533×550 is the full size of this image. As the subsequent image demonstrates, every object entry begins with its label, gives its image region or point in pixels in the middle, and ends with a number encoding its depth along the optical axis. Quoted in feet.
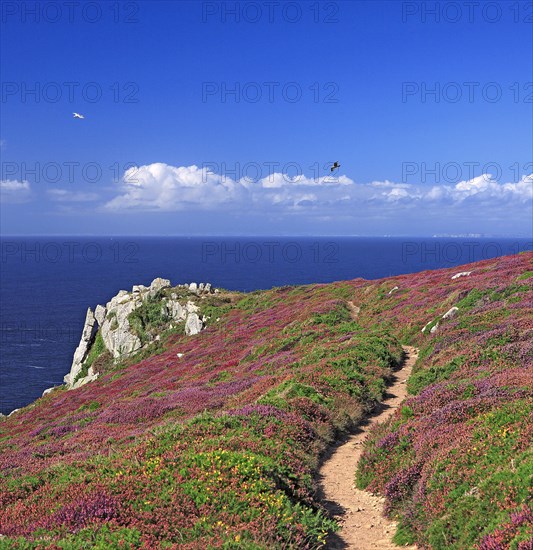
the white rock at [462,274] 156.64
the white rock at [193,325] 214.98
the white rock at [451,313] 99.97
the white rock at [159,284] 266.16
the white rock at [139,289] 276.41
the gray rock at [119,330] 234.79
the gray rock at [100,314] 277.85
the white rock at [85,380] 216.33
